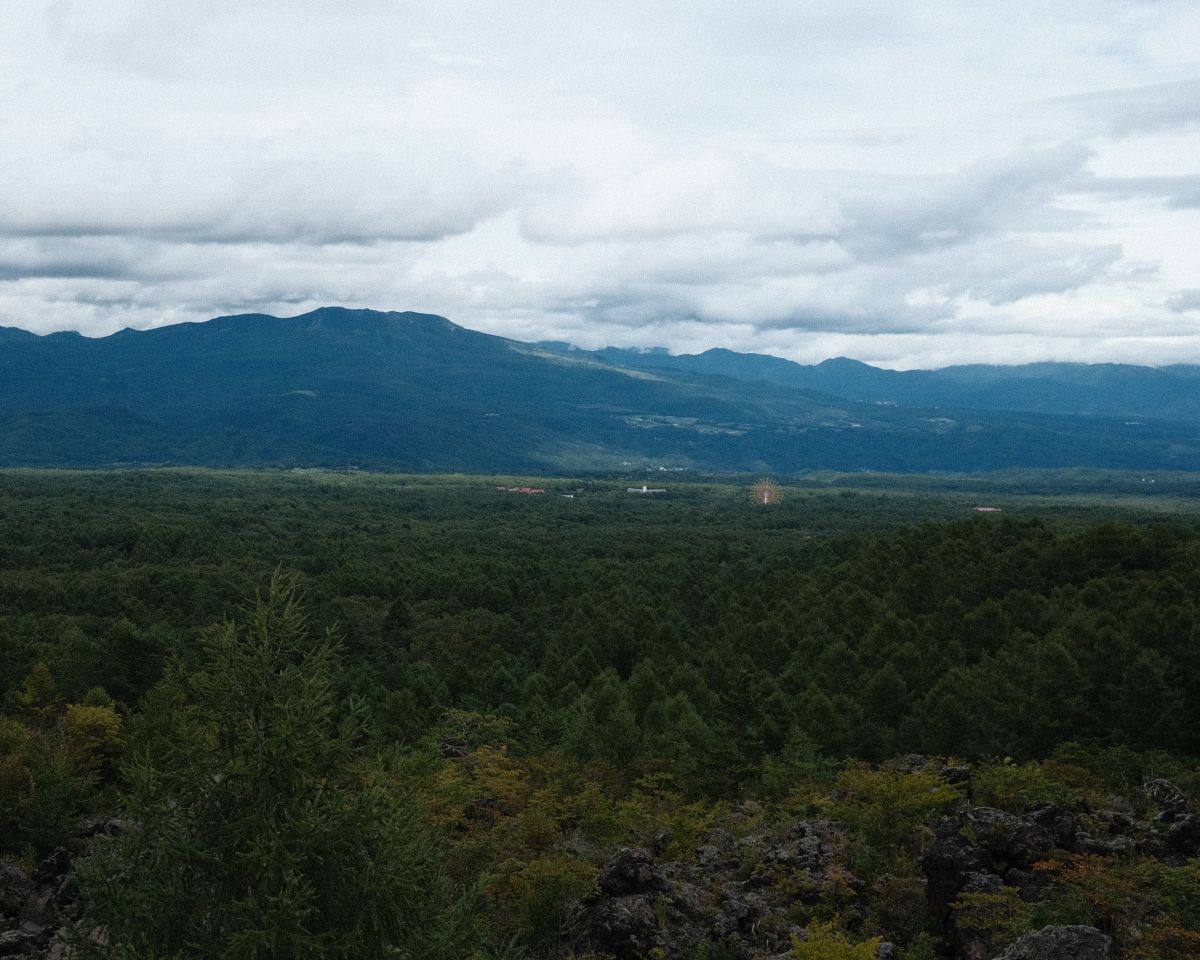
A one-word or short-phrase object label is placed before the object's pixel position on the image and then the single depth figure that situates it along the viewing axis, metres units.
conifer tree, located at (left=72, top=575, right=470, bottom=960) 16.44
